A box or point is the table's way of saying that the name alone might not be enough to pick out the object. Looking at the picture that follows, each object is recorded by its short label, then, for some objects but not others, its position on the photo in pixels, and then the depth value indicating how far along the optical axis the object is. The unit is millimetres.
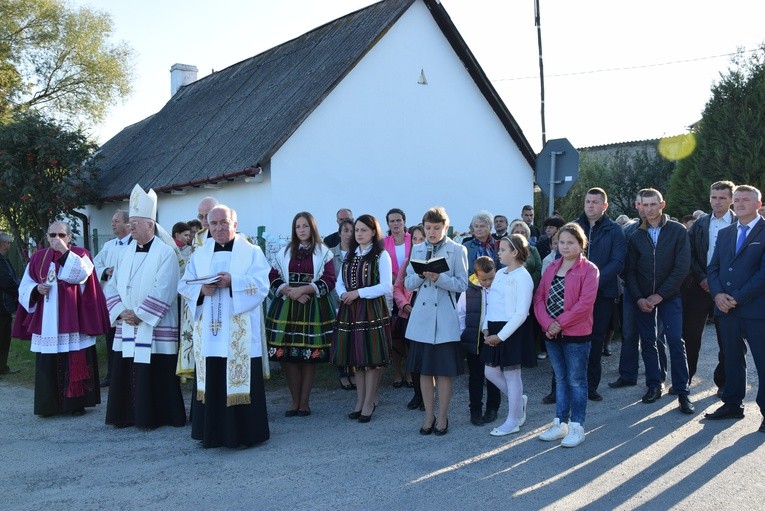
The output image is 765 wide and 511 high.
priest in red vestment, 7195
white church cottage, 12352
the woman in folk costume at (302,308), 6672
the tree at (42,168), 15922
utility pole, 14203
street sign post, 9430
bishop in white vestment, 6527
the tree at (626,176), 25422
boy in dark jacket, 6180
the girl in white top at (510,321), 5832
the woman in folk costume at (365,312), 6465
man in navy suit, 5883
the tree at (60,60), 26812
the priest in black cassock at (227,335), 5789
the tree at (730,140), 18359
